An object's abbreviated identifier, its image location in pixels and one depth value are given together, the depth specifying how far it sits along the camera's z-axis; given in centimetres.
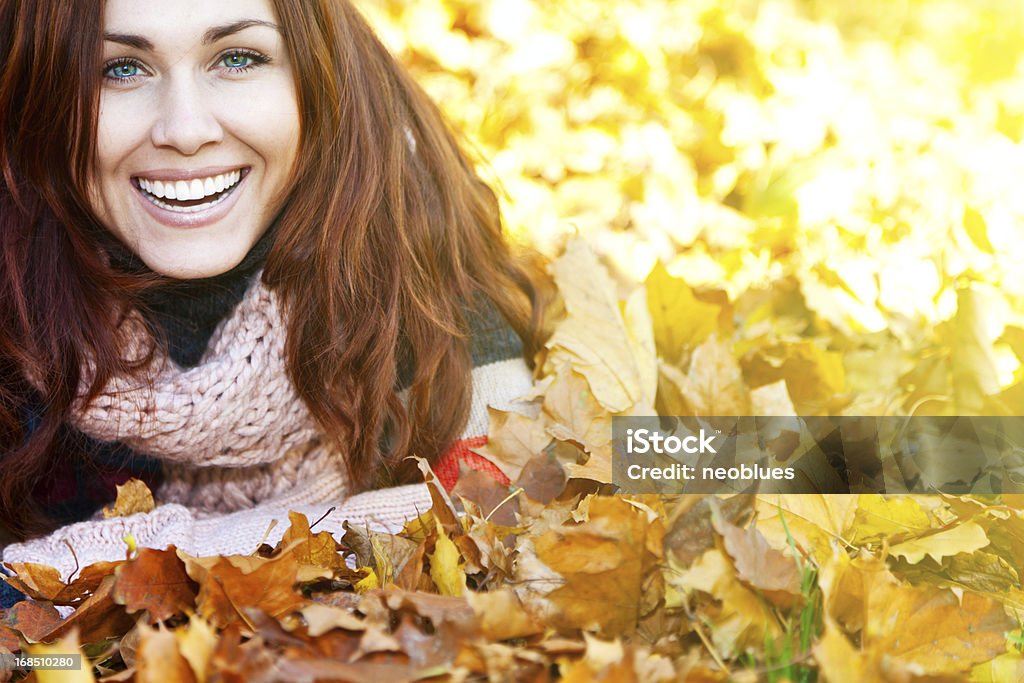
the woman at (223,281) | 189
